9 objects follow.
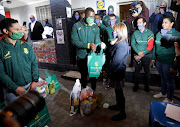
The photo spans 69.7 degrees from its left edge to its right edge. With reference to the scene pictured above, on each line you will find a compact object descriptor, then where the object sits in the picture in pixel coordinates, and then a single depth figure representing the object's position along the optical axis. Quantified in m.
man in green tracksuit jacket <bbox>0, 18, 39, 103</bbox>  1.65
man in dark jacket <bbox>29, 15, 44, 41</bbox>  5.65
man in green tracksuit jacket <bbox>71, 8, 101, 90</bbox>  2.58
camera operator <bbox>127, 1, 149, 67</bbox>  3.10
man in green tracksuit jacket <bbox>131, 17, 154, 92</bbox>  2.77
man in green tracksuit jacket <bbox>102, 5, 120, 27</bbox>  3.80
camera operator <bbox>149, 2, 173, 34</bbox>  3.65
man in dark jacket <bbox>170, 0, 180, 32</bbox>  1.80
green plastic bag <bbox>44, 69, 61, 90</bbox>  3.27
